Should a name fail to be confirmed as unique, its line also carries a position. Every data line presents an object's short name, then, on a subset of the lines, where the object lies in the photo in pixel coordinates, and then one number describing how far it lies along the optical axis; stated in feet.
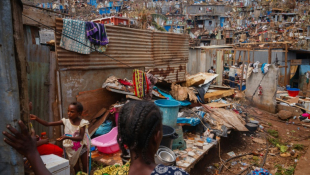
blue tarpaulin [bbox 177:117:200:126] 19.31
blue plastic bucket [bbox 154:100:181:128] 15.69
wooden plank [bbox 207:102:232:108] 26.05
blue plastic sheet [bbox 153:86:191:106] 24.25
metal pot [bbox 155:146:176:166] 11.50
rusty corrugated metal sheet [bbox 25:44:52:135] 14.33
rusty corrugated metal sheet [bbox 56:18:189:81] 16.51
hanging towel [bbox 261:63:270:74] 31.37
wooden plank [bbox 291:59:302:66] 47.79
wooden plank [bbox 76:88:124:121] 17.34
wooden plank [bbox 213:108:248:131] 20.92
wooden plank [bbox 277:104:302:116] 29.93
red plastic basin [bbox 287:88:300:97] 36.04
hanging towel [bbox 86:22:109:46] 16.62
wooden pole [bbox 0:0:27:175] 3.79
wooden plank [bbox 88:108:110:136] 16.83
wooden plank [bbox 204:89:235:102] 28.96
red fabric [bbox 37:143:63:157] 7.97
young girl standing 10.82
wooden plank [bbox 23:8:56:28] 13.46
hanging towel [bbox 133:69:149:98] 19.01
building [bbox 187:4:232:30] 131.44
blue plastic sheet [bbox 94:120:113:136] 16.79
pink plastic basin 14.89
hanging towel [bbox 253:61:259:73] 32.96
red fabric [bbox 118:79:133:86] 19.76
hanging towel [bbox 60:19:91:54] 15.46
